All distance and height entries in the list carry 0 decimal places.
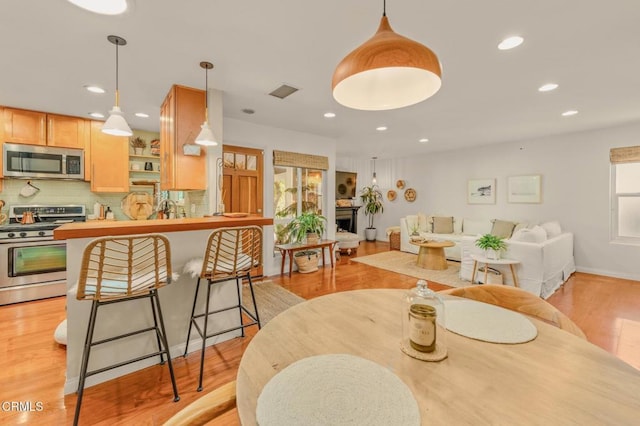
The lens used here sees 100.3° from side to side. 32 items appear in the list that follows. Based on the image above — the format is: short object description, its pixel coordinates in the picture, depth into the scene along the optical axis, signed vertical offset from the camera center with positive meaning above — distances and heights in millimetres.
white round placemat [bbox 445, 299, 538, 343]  958 -442
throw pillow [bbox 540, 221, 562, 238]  4285 -283
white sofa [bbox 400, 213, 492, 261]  5472 -434
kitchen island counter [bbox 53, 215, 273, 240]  1647 -123
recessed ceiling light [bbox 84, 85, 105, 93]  2857 +1297
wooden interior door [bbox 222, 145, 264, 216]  3992 +468
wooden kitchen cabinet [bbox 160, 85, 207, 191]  2771 +761
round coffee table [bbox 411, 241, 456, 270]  4691 -807
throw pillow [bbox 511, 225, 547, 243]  3588 -331
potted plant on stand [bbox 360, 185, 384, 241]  7906 +216
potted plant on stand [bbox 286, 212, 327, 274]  4527 -414
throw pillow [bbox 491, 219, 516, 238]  5082 -328
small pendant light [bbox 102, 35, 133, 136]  2168 +683
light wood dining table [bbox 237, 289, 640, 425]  623 -464
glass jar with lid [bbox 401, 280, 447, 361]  862 -386
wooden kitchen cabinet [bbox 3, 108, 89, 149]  3434 +1077
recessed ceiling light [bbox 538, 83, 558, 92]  2825 +1342
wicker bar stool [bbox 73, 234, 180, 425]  1465 -447
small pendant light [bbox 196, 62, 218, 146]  2408 +666
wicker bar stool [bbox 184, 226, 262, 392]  1900 -415
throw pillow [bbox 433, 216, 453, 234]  6035 -322
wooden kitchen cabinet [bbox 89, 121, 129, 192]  3955 +710
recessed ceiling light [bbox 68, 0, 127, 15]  1129 +866
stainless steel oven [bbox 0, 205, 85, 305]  3109 -651
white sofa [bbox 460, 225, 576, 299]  3383 -686
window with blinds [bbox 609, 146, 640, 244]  4281 +267
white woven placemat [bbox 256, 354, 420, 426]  610 -473
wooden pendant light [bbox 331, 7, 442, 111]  856 +519
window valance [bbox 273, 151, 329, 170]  4453 +880
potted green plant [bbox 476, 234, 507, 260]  3547 -468
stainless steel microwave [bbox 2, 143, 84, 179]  3422 +622
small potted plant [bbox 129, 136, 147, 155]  4461 +1079
